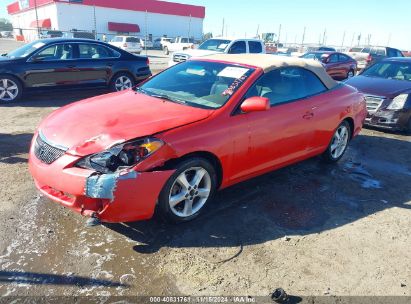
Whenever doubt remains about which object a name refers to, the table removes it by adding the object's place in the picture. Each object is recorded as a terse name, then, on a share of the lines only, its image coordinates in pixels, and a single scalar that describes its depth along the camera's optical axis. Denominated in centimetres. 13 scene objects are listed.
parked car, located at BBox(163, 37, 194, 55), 3700
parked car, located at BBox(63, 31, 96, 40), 2859
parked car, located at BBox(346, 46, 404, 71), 2046
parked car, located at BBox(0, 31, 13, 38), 6372
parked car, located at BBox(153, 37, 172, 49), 4341
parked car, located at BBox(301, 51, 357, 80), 1644
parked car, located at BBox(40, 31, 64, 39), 3055
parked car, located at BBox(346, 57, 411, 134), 741
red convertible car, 310
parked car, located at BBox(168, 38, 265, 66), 1409
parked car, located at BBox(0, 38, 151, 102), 836
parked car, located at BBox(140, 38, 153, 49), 4316
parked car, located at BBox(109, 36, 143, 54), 3123
